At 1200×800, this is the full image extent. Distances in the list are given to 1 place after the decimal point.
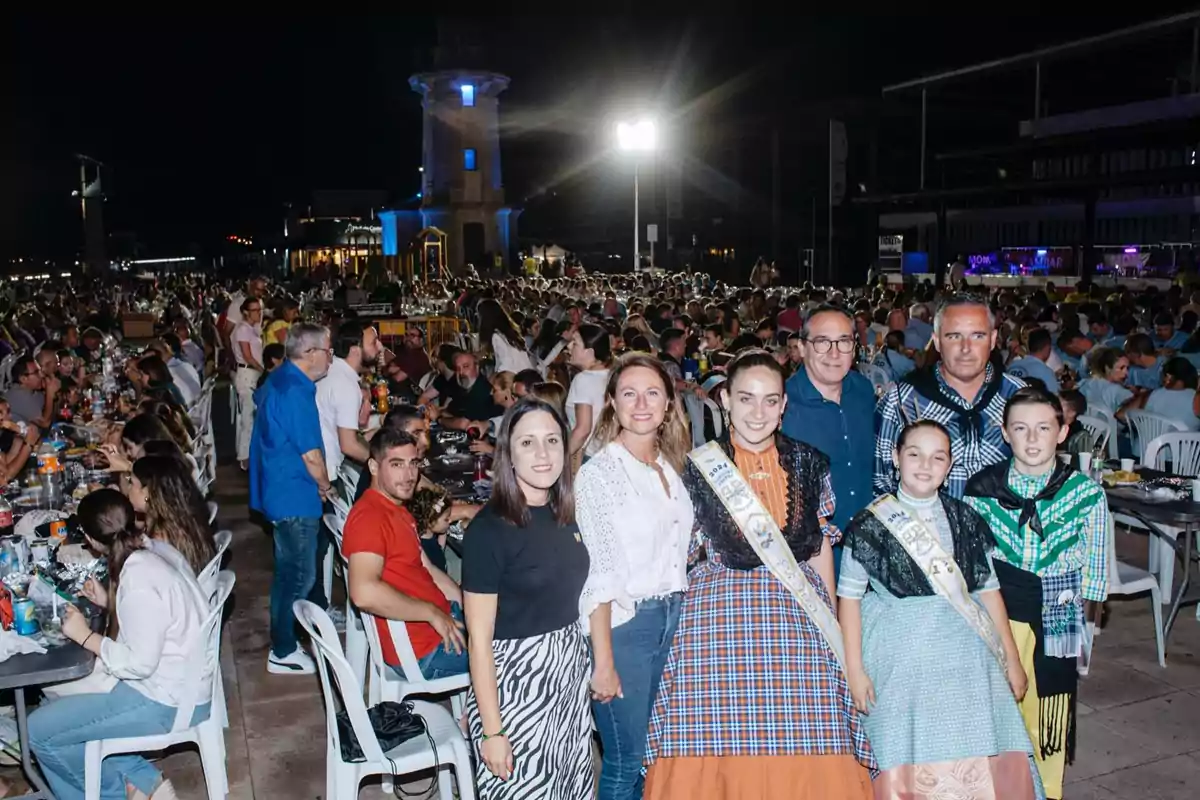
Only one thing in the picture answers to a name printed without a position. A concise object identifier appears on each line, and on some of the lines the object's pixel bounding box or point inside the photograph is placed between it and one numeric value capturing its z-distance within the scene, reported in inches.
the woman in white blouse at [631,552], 123.8
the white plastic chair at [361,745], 136.8
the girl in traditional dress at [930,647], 128.0
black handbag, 142.9
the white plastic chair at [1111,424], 295.9
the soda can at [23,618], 152.6
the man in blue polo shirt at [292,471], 212.7
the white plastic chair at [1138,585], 208.8
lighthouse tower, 1808.6
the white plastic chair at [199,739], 148.3
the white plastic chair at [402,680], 162.1
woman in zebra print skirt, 117.0
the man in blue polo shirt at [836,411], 164.2
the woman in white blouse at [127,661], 144.0
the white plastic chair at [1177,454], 263.7
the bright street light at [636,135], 839.7
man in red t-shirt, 153.9
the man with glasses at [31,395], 322.7
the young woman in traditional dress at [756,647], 118.1
